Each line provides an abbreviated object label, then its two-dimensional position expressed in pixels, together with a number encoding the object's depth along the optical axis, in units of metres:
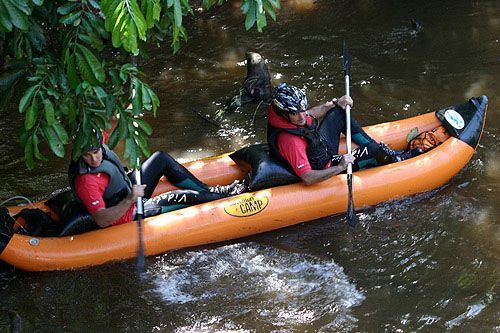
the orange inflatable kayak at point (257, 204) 9.74
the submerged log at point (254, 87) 14.64
